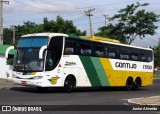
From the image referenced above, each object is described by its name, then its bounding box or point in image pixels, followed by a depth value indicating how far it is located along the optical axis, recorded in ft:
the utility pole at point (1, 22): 142.00
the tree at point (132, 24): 178.60
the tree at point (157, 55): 328.90
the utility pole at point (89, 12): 213.64
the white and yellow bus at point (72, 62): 76.28
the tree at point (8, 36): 327.63
